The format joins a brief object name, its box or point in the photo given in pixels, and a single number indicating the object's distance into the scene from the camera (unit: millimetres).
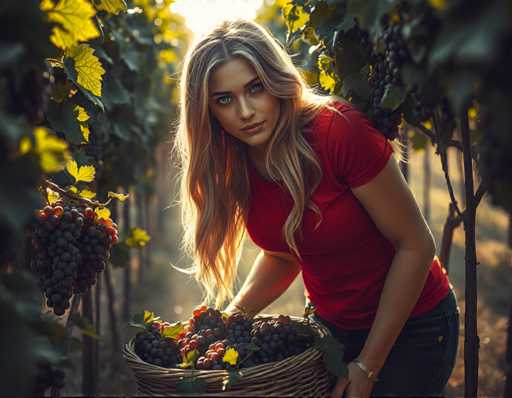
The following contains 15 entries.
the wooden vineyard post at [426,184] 7414
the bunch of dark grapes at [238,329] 2119
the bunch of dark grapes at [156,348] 2059
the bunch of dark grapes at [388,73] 1722
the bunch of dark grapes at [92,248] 2119
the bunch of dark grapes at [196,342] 2094
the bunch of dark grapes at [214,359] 1962
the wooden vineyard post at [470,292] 2180
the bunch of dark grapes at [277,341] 2025
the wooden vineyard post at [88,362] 3824
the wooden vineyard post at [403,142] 3036
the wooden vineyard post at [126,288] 6015
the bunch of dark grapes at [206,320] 2221
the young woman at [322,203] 2199
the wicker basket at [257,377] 1850
